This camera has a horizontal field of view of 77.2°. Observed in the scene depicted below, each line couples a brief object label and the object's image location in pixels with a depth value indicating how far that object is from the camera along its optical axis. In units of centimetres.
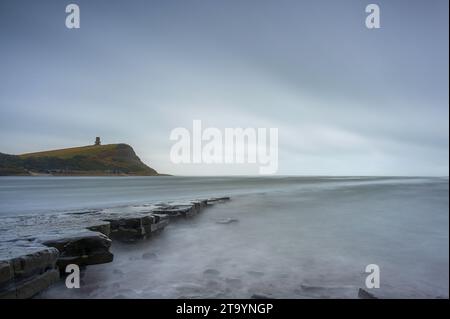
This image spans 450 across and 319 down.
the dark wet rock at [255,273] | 793
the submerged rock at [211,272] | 802
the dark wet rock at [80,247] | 715
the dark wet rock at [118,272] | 762
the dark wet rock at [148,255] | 924
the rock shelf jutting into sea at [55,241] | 538
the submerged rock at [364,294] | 634
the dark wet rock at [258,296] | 611
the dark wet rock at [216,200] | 2647
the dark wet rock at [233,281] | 714
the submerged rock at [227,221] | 1659
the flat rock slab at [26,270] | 507
